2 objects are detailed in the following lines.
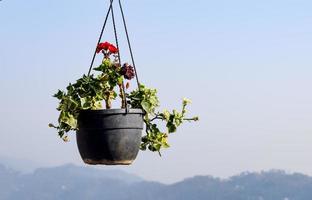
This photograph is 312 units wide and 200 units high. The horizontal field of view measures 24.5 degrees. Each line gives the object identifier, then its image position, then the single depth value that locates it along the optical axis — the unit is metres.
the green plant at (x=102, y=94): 4.80
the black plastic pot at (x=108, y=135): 4.71
